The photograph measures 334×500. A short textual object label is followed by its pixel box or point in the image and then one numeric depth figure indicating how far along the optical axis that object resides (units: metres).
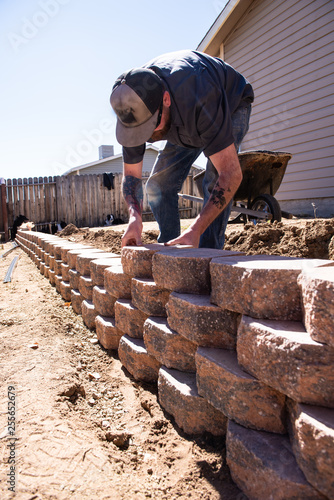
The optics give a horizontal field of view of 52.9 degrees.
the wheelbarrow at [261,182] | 4.64
